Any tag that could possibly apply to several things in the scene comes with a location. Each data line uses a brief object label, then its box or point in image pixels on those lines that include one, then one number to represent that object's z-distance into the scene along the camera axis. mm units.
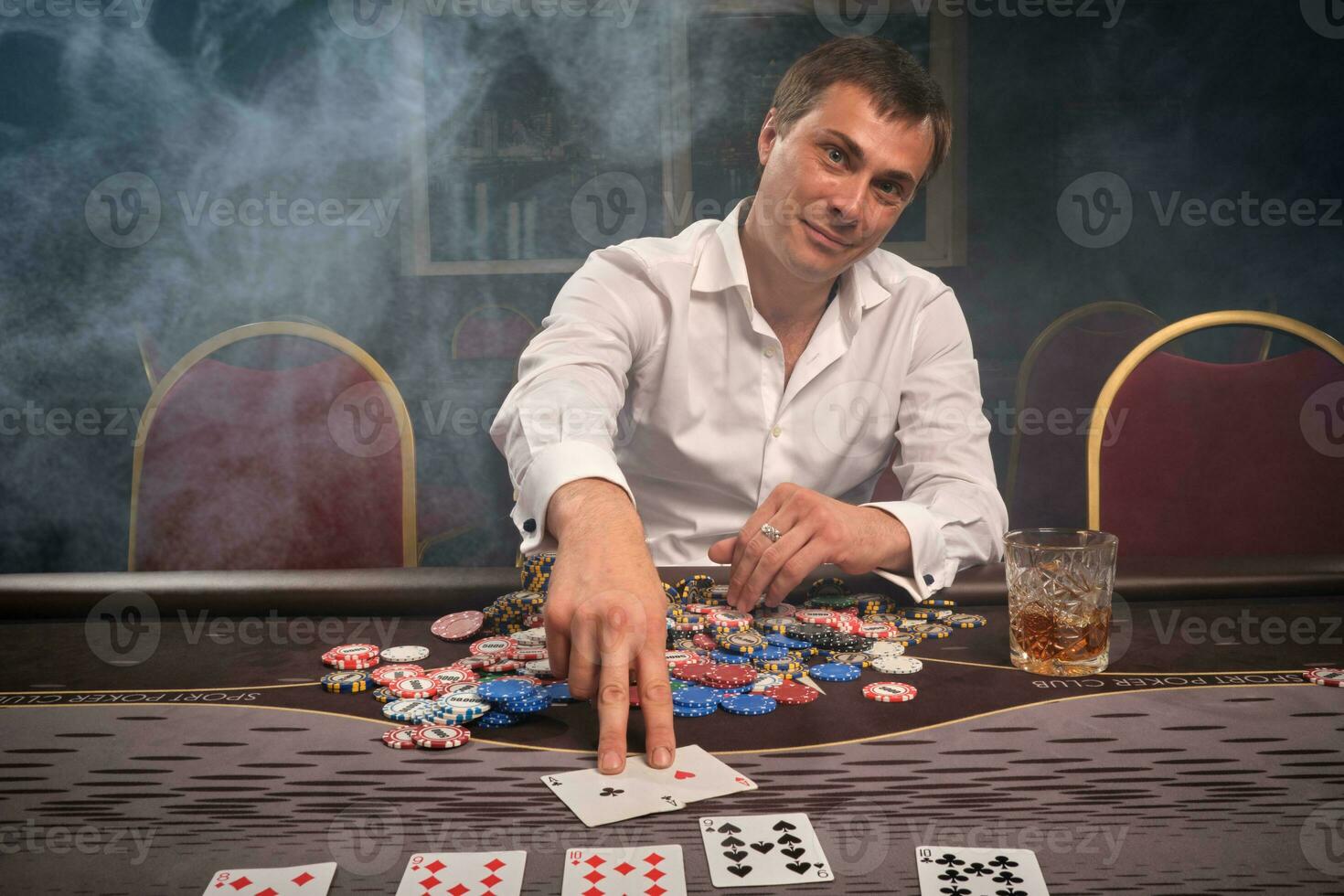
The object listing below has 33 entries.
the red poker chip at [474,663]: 1103
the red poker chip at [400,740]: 914
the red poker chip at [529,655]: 1127
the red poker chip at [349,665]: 1103
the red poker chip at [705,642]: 1173
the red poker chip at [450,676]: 1058
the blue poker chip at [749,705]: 979
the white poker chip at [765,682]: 1031
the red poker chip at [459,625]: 1210
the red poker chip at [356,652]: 1113
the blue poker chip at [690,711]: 978
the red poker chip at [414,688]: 1022
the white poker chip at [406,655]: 1134
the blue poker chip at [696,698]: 984
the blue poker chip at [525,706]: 959
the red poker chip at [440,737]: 905
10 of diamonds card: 683
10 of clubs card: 688
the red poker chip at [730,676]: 1023
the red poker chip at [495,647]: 1137
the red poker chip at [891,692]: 1010
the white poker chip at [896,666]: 1082
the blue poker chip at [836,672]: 1062
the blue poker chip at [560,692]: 1014
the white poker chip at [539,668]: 1086
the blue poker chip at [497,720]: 954
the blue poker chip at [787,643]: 1165
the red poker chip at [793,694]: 1006
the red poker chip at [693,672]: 1046
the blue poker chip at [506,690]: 968
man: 1333
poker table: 735
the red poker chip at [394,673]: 1050
